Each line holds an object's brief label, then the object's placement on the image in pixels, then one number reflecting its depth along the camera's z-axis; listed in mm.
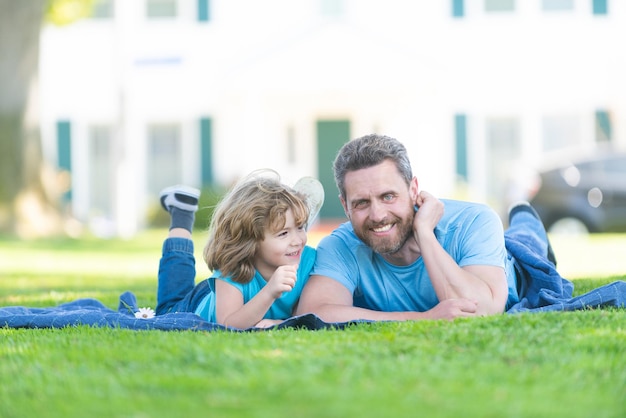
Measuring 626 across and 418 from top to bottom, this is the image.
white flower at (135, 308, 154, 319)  11325
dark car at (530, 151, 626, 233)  28828
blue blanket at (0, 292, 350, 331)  9781
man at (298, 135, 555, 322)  9836
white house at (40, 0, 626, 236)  36937
